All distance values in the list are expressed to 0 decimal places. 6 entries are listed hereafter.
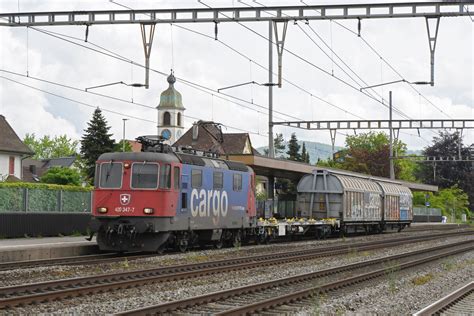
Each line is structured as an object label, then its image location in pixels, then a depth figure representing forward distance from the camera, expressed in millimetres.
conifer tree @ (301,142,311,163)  123438
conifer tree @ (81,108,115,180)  76375
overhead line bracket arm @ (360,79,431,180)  52706
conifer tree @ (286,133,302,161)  116938
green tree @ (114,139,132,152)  79638
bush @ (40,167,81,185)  57719
